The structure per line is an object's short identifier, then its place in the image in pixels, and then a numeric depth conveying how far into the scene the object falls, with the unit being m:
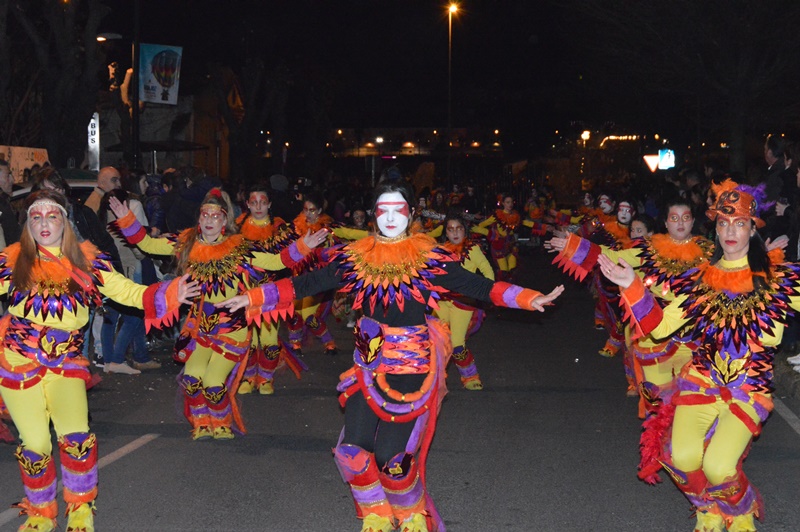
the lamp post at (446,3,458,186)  41.03
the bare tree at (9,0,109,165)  21.38
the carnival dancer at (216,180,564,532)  5.33
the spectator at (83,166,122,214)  11.02
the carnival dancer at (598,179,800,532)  5.33
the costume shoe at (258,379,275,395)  9.66
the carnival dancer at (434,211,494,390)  9.79
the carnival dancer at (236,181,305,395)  9.41
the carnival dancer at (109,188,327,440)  7.71
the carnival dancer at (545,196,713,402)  7.53
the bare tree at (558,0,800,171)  19.73
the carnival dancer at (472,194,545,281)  16.86
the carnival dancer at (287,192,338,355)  10.98
